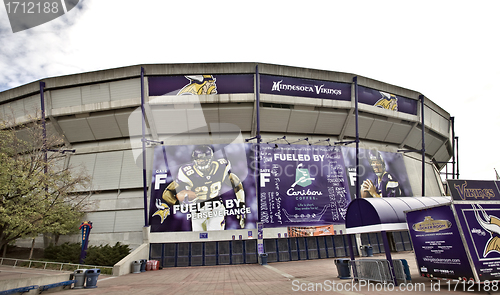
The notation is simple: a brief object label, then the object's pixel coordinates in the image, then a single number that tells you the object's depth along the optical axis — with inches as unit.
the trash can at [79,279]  605.3
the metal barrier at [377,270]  494.0
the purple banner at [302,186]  1088.2
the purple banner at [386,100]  1258.0
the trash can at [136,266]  892.6
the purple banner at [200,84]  1128.8
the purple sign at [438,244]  436.5
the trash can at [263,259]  985.5
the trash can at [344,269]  575.2
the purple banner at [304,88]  1153.4
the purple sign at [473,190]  447.2
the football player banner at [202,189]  1055.0
